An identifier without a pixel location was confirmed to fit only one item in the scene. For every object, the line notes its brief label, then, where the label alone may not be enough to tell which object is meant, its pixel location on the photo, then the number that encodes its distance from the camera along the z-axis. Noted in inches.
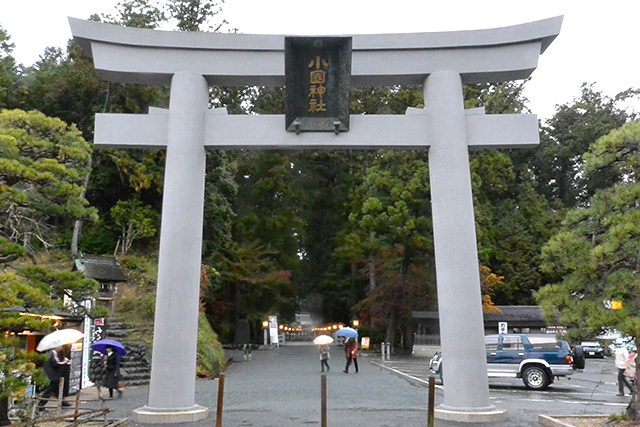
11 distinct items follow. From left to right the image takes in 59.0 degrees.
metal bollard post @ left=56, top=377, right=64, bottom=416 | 399.2
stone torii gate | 418.9
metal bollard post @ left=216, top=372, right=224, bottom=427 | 355.6
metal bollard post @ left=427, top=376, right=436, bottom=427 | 332.2
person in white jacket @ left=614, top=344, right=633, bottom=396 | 608.3
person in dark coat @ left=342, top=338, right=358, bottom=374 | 850.1
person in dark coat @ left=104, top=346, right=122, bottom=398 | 582.9
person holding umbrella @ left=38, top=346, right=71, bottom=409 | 473.4
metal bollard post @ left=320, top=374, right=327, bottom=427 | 338.3
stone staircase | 735.5
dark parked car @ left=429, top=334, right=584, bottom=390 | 725.3
